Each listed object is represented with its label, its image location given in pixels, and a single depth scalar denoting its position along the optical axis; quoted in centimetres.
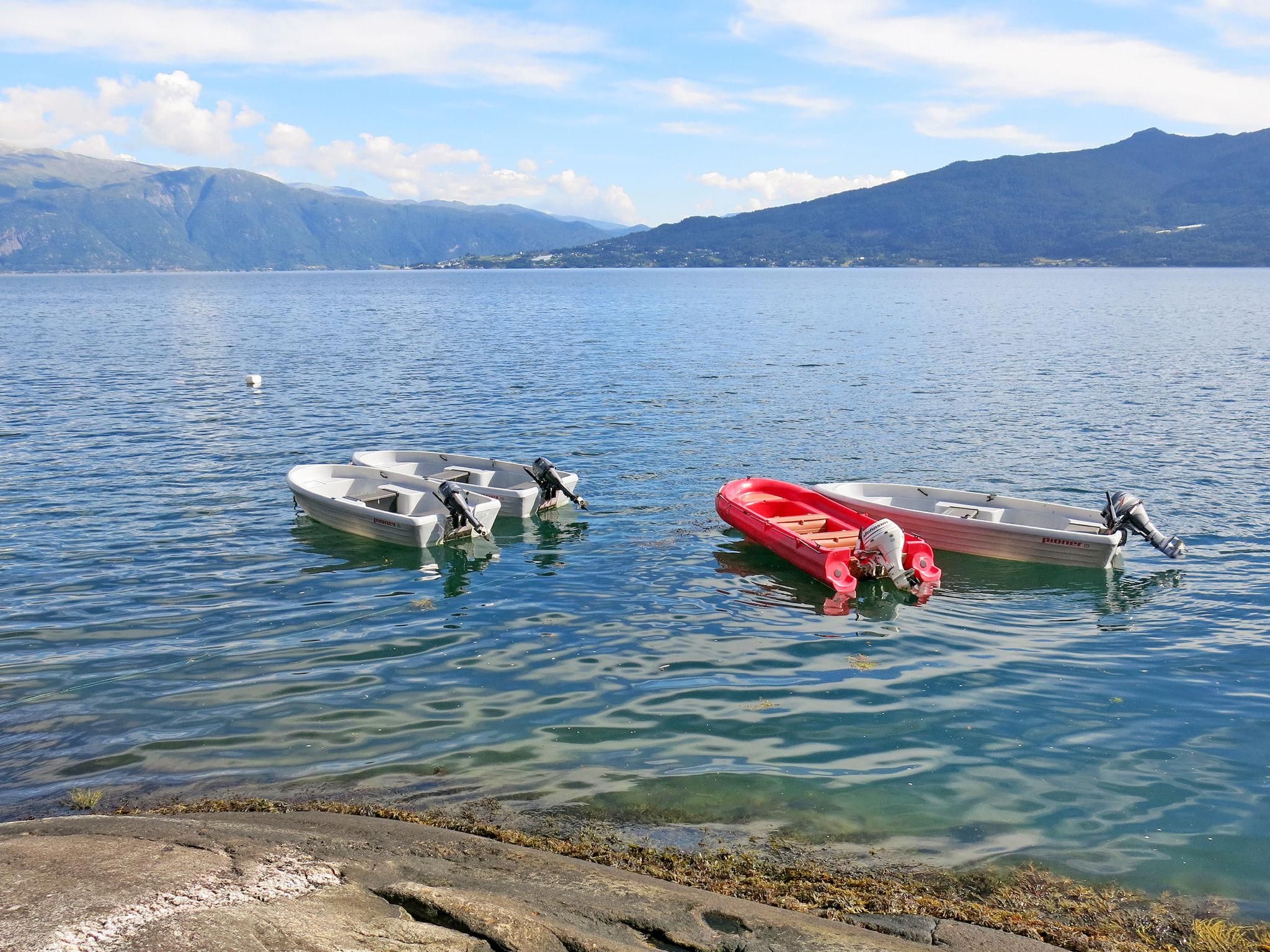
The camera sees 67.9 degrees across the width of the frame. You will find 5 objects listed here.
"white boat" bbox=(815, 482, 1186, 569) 1903
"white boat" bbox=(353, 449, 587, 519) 2261
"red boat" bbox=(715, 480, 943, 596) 1808
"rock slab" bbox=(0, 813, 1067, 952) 665
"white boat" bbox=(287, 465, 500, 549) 2042
